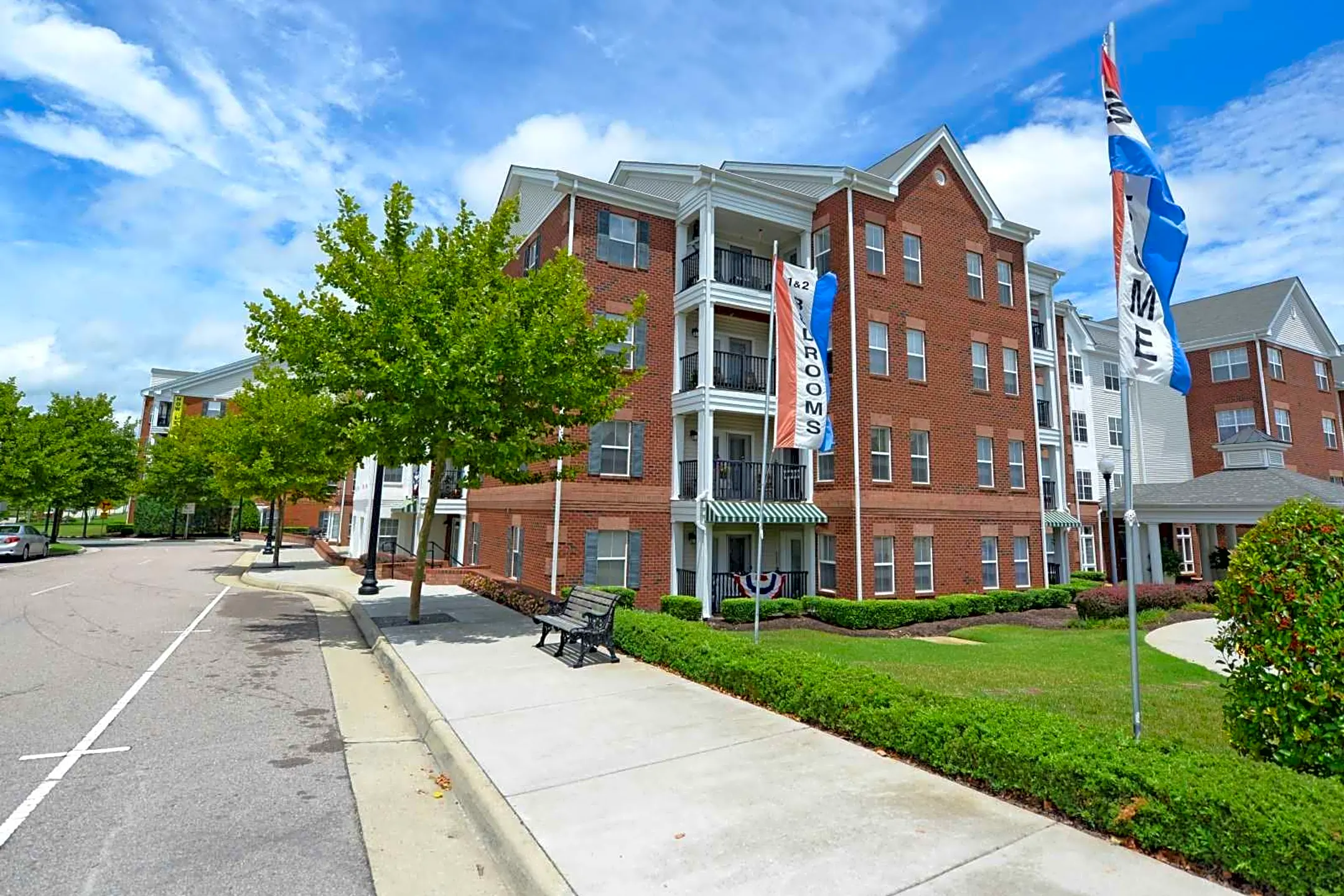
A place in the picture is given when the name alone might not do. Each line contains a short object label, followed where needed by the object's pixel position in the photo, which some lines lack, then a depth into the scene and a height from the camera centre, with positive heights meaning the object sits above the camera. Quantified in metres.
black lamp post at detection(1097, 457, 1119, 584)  20.16 +2.13
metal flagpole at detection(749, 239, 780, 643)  10.60 +0.35
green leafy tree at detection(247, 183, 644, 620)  11.56 +3.19
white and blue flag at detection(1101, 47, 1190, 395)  6.32 +2.70
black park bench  10.19 -1.46
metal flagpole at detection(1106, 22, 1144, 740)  5.70 -0.17
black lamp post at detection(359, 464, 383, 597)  18.56 -1.00
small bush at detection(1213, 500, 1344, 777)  4.80 -0.71
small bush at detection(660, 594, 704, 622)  18.06 -2.00
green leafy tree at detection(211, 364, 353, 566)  25.06 +2.73
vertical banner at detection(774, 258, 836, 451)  12.93 +3.33
